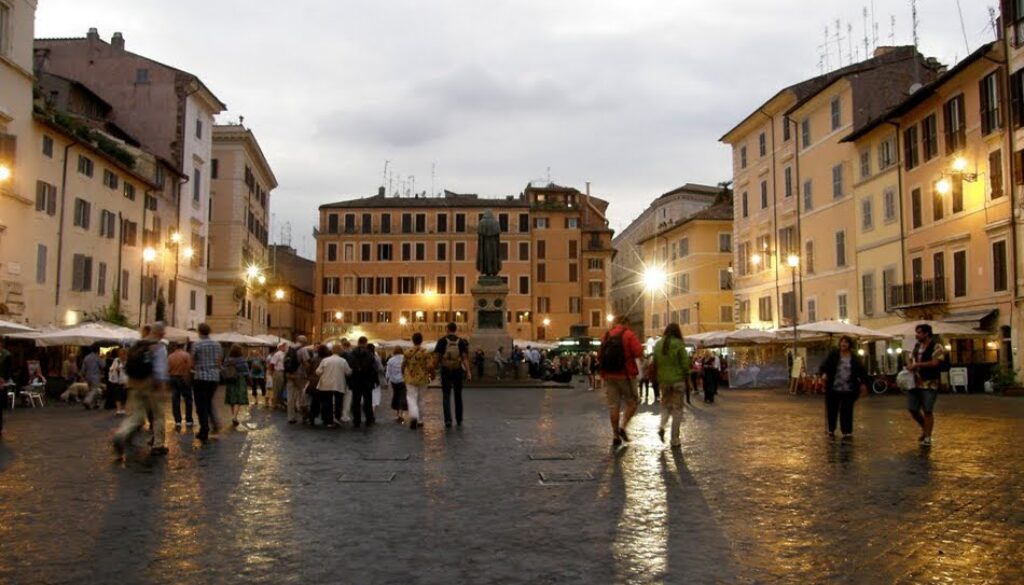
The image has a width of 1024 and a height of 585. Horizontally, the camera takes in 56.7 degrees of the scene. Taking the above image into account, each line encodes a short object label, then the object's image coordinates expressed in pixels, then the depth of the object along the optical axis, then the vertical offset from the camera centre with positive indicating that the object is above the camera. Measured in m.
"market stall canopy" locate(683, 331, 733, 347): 38.72 +1.18
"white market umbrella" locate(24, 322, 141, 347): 27.08 +0.92
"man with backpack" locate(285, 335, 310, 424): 18.06 -0.09
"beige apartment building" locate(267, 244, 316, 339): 80.81 +6.69
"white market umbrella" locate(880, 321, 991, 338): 32.28 +1.28
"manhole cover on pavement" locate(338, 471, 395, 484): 9.52 -1.12
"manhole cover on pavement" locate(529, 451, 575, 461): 11.48 -1.09
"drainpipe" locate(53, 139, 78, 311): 36.78 +5.70
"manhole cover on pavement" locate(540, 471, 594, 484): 9.59 -1.12
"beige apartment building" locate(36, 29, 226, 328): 50.94 +14.21
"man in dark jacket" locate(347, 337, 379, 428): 16.88 -0.09
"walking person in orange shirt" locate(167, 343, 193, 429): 15.13 -0.16
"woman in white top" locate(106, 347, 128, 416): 22.61 -0.31
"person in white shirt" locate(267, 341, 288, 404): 22.48 -0.07
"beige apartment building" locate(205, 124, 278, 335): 60.31 +8.61
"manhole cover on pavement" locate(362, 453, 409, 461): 11.46 -1.09
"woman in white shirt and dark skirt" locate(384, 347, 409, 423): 17.80 -0.22
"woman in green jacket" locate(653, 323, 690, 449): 13.16 -0.03
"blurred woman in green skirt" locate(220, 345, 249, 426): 17.03 -0.23
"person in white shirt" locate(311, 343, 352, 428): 16.20 -0.10
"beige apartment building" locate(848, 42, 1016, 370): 32.06 +5.88
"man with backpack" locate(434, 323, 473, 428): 16.00 +0.05
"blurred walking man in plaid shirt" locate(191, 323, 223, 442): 13.98 -0.04
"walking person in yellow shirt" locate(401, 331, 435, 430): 16.19 -0.10
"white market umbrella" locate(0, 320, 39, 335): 24.22 +1.05
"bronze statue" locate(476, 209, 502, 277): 41.03 +5.20
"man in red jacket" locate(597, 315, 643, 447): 12.71 +0.01
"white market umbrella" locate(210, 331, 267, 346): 36.03 +1.14
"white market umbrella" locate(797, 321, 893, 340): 32.38 +1.30
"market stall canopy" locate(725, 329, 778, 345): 37.40 +1.25
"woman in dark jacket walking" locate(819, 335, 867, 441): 13.77 -0.09
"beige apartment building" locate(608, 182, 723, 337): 87.12 +13.55
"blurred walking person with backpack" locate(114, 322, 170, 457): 11.23 -0.19
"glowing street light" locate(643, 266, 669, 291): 74.06 +7.03
